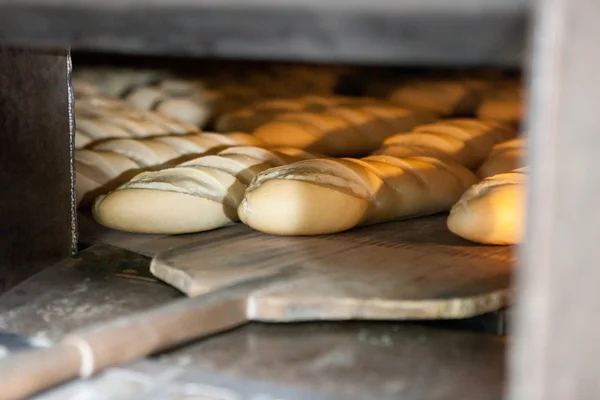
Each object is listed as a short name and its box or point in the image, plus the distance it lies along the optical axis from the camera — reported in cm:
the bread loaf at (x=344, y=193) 175
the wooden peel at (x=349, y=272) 133
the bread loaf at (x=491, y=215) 168
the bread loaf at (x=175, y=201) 183
